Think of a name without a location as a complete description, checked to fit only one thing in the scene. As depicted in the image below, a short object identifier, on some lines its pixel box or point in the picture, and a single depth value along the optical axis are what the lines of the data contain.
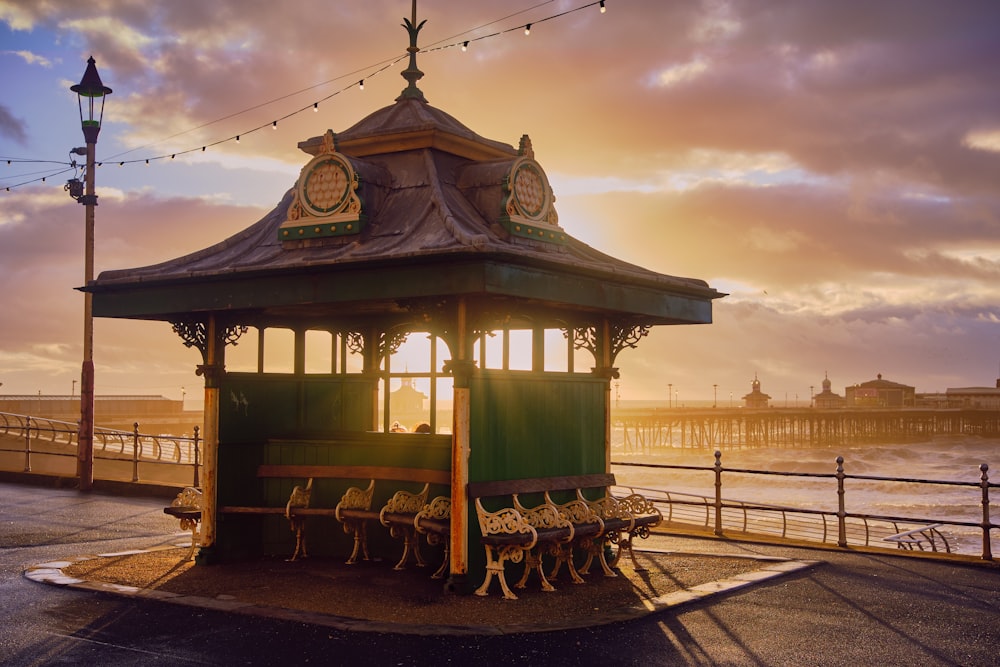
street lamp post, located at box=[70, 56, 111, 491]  21.23
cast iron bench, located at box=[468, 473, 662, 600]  9.46
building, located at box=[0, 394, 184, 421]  82.44
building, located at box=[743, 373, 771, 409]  159.25
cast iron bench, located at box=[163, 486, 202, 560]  11.63
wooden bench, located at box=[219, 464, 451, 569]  10.50
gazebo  9.71
